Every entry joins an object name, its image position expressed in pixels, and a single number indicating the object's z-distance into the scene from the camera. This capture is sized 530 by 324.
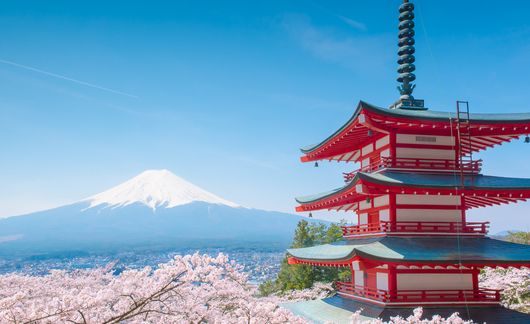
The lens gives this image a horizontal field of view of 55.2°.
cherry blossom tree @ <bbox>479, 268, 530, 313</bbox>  23.38
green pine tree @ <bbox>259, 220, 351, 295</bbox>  36.09
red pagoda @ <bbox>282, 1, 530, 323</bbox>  13.95
